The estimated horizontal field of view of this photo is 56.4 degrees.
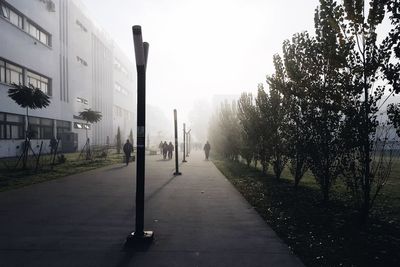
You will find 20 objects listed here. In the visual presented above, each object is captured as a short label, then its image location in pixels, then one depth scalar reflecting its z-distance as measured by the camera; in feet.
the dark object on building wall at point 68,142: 129.36
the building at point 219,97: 441.64
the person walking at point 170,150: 116.13
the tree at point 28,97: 65.31
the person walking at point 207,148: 110.16
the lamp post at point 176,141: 58.80
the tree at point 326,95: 27.37
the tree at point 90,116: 101.14
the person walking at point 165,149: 113.58
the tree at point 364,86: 24.84
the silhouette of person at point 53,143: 107.80
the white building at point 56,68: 93.81
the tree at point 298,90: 32.99
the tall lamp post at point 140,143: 19.11
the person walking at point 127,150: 80.94
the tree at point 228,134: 95.27
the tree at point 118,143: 135.69
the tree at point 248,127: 59.65
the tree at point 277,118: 49.03
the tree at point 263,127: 52.90
